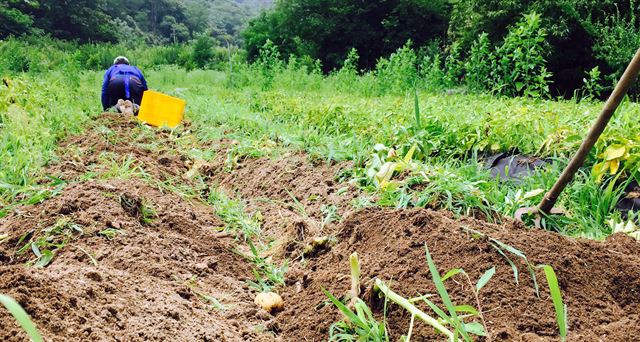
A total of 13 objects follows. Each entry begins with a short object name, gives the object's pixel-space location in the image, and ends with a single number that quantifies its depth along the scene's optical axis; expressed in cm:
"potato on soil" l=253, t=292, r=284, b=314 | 199
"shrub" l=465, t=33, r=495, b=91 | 805
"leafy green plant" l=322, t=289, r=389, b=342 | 147
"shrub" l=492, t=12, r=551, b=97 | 634
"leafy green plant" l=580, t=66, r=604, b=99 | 576
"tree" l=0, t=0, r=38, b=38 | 3131
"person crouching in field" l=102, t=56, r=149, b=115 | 755
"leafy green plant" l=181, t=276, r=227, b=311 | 191
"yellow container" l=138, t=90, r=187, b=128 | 654
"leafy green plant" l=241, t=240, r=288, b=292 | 224
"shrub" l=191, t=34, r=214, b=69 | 2605
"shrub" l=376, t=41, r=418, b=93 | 998
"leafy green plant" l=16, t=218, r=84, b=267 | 203
